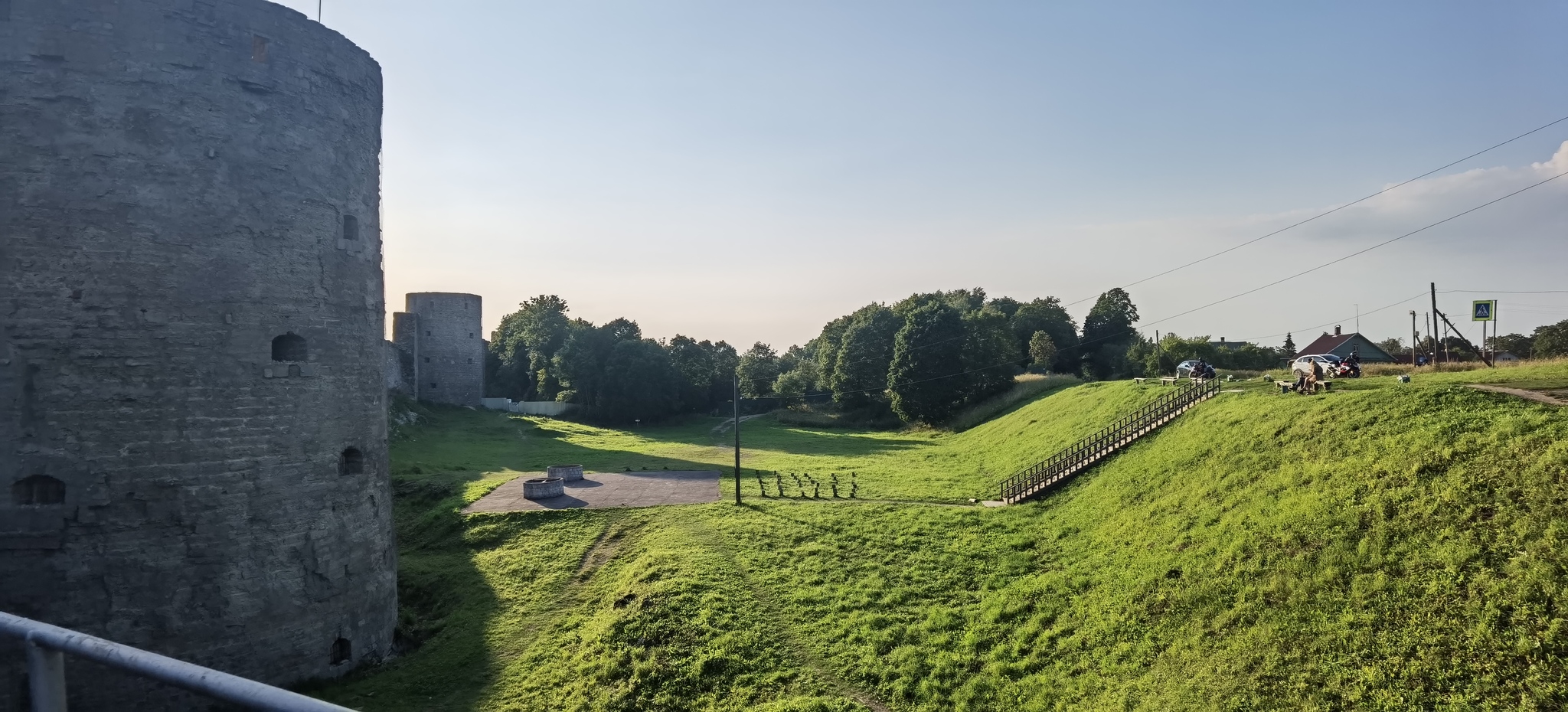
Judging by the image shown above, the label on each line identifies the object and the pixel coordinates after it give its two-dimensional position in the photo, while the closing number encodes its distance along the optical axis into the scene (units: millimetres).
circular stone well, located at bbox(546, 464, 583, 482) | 29320
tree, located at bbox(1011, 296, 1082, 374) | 67375
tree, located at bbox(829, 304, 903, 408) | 59344
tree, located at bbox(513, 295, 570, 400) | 66938
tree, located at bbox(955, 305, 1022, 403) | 50562
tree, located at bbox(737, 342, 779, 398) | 75312
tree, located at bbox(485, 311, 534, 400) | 75188
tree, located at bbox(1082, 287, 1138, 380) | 62656
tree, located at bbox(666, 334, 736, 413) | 64188
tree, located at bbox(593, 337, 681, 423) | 59375
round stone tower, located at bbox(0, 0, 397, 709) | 11391
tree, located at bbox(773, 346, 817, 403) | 71600
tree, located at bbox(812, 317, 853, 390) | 68750
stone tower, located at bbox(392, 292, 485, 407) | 52000
